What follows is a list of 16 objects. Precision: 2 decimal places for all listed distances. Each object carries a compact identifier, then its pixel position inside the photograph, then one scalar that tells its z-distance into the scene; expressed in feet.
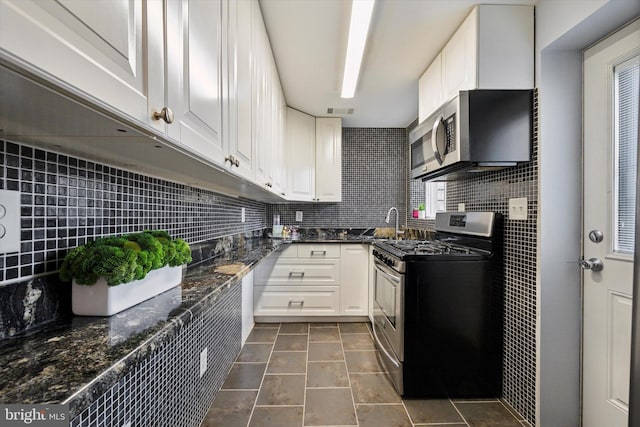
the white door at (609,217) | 4.45
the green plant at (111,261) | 2.26
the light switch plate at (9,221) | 2.03
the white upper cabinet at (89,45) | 1.22
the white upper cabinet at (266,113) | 5.71
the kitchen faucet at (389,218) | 11.97
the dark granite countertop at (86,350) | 1.40
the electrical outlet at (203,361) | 5.41
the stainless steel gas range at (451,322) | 6.23
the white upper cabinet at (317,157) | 11.37
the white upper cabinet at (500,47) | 5.63
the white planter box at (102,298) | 2.34
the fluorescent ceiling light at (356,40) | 5.16
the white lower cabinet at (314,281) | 10.40
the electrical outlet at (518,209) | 5.64
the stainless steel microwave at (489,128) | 5.57
